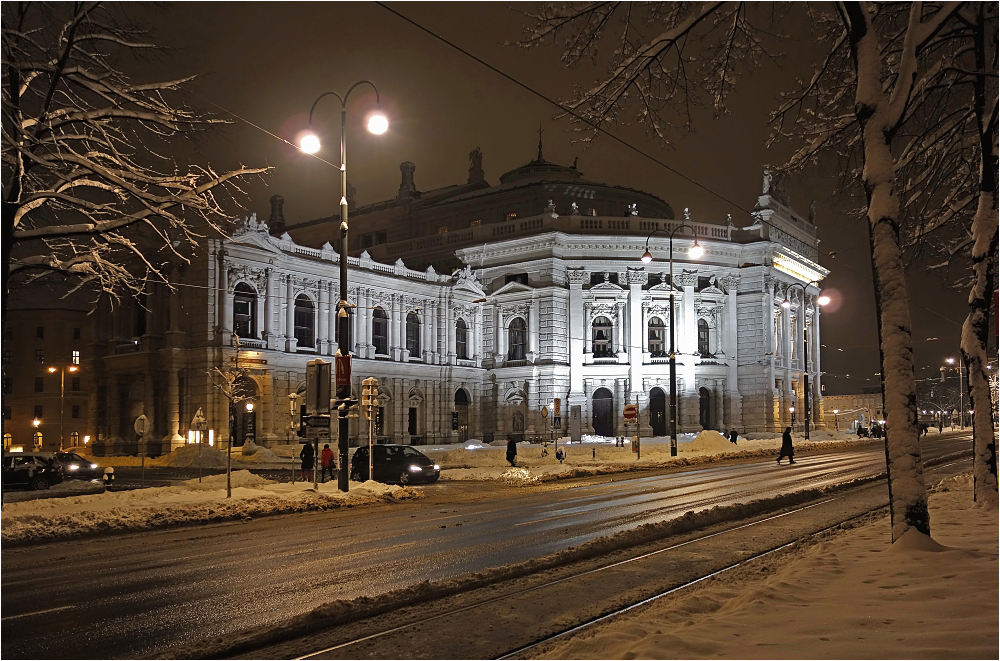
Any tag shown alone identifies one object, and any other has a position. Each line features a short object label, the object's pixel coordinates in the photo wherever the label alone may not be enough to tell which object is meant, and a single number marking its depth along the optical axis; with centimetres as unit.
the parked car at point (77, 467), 3850
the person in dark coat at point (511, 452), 3703
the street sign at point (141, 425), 2674
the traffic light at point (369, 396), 2645
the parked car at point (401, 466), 2933
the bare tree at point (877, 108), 1055
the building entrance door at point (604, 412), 6512
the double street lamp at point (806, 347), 5822
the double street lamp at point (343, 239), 2031
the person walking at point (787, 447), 3788
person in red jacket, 2935
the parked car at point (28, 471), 3056
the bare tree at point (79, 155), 1465
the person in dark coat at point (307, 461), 3053
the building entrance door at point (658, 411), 6600
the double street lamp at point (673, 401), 4341
